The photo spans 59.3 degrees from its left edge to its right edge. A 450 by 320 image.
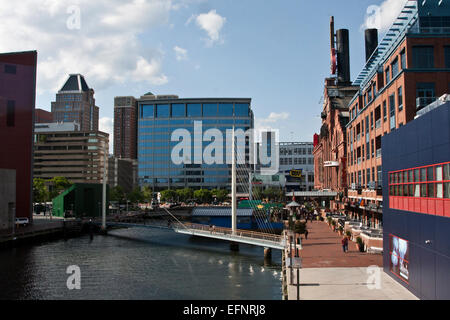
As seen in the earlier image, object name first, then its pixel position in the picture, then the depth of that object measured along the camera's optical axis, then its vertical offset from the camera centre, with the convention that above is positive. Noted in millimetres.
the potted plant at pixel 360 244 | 35094 -5184
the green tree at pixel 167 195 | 132625 -3163
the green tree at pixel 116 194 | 112938 -2456
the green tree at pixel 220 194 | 133250 -2866
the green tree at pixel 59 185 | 116375 +171
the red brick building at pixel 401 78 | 37219 +10838
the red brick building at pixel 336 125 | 73269 +12926
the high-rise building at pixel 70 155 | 160000 +12384
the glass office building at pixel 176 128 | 154625 +20766
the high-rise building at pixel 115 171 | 187125 +6900
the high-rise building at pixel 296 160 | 169125 +11215
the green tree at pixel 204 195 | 133150 -3169
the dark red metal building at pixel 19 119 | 65625 +11193
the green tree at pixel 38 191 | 97900 -1363
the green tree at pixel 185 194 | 135750 -2947
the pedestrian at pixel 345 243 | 33969 -4968
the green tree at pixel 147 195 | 126375 -3039
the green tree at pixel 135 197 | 116938 -3381
